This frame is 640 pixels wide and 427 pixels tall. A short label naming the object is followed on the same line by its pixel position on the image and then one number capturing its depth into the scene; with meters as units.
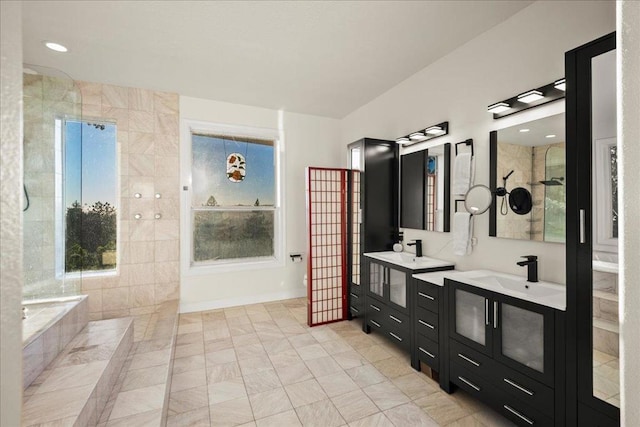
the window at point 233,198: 4.20
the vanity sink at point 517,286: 1.76
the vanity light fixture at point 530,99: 2.00
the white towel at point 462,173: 2.67
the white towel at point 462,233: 2.65
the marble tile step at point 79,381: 1.60
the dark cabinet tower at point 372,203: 3.57
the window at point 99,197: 3.62
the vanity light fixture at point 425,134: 2.94
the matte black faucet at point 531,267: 2.10
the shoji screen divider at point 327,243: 3.69
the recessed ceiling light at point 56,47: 2.77
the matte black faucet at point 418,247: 3.23
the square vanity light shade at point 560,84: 1.94
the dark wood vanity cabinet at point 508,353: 1.66
